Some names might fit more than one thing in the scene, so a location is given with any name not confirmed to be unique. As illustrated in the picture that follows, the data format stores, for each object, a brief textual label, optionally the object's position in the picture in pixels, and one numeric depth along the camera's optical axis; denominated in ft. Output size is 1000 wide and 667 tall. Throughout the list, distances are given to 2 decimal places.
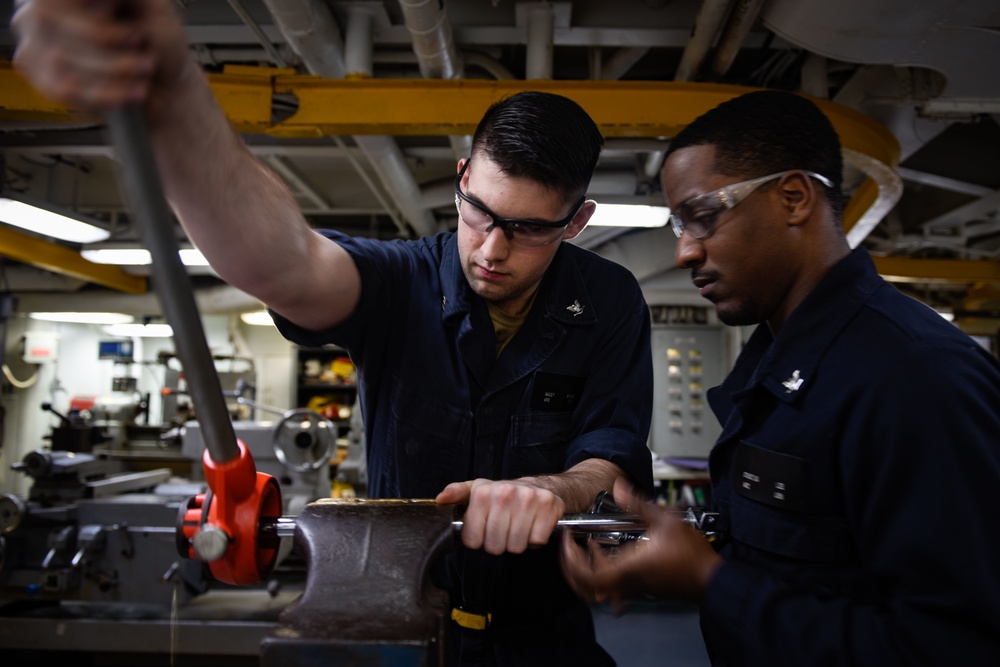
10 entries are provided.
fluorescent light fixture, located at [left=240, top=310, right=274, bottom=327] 23.09
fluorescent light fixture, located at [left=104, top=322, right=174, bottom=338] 27.35
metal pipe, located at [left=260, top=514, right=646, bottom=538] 2.79
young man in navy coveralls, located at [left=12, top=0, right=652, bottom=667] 3.92
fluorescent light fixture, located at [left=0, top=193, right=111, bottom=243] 12.18
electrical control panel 19.22
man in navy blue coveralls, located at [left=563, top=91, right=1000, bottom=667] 2.39
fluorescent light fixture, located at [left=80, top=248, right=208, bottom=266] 16.74
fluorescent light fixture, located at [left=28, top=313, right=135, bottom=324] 23.37
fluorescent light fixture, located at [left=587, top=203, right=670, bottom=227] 12.66
